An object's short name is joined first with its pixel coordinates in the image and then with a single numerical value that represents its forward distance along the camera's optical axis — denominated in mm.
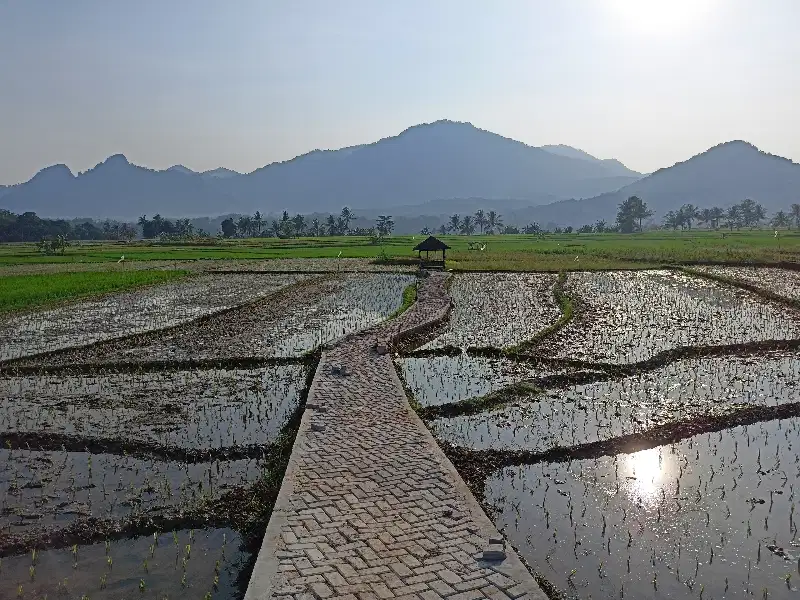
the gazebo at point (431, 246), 32531
